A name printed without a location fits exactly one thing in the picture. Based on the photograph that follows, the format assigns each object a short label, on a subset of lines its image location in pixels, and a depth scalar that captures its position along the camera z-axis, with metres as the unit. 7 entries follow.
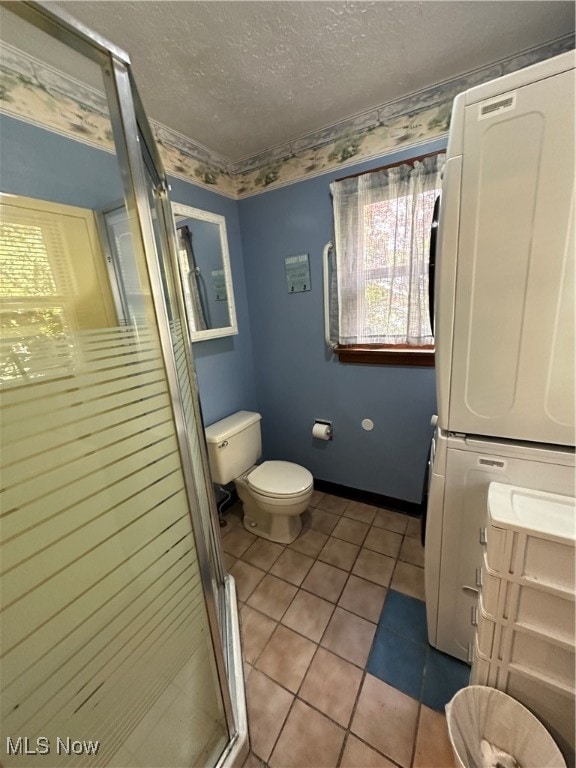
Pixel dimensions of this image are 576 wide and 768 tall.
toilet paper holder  2.06
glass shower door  0.54
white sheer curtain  1.50
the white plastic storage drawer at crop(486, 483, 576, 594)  0.74
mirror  1.68
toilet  1.71
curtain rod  1.44
